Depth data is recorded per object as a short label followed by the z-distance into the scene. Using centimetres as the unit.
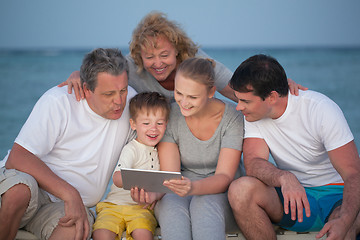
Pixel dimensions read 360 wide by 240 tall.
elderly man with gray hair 287
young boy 305
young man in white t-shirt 287
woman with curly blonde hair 365
